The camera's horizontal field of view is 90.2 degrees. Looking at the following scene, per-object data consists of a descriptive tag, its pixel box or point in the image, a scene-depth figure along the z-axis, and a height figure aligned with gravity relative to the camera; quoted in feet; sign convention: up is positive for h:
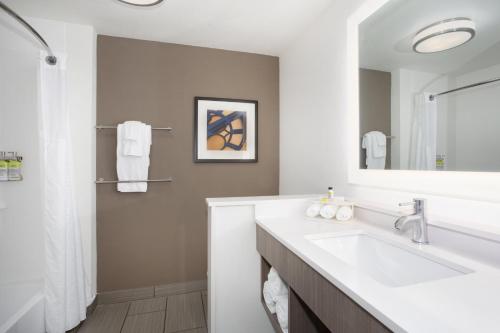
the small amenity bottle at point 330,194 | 4.71 -0.56
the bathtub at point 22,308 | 5.23 -3.23
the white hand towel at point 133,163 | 6.82 +0.06
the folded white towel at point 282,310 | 3.79 -2.26
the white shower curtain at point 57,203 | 5.57 -0.87
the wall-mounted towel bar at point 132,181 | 6.78 -0.43
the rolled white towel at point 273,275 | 4.15 -1.85
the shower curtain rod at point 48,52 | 4.77 +2.52
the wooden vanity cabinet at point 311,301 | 2.06 -1.39
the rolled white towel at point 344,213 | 4.46 -0.88
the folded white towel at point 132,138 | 6.75 +0.74
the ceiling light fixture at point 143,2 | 5.12 +3.38
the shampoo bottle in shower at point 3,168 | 6.07 -0.06
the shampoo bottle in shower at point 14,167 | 6.21 -0.03
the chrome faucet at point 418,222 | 3.22 -0.75
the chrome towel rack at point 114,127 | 6.80 +1.08
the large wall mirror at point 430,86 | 2.92 +1.13
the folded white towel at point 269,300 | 4.23 -2.33
